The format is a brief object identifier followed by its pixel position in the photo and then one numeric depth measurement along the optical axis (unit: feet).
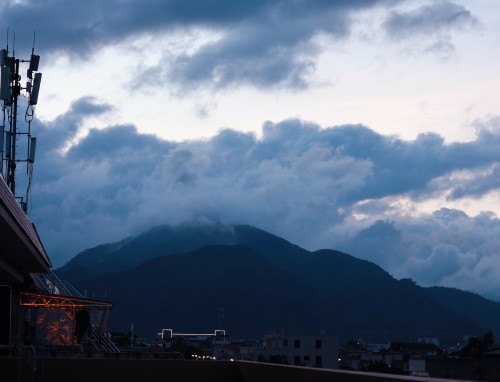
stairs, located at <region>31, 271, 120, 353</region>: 128.47
